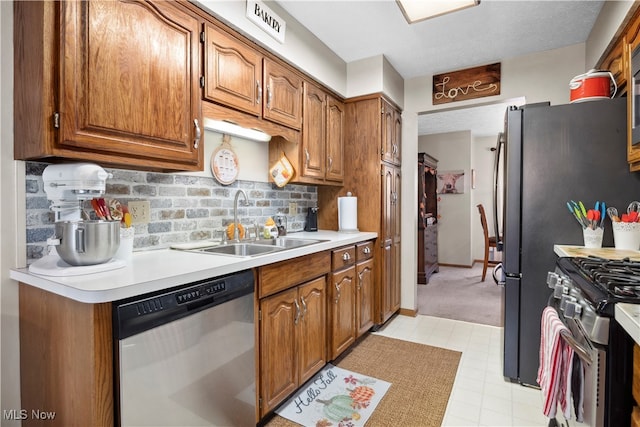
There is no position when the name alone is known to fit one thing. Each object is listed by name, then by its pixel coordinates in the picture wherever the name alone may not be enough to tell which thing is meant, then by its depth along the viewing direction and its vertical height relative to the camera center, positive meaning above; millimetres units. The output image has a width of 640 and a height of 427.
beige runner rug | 1765 -1159
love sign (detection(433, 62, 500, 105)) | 3025 +1210
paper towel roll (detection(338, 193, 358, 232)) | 2900 -51
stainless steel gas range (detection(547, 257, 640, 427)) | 908 -410
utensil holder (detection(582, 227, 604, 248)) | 1813 -172
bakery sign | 1899 +1181
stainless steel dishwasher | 1040 -559
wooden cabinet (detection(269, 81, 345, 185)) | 2506 +530
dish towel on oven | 1214 -648
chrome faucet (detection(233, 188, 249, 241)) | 2162 -104
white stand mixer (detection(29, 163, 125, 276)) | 1173 +60
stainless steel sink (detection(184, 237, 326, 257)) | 1938 -256
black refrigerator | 1862 +115
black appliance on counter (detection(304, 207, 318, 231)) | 3012 -128
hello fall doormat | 1744 -1148
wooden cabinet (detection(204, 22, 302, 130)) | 1729 +789
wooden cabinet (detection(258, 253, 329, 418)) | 1645 -712
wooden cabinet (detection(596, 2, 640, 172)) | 1653 +845
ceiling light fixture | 1886 +1213
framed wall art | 6117 +490
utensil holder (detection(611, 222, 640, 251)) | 1720 -152
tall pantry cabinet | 2947 +231
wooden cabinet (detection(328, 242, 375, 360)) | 2289 -702
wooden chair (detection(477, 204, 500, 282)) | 4914 -534
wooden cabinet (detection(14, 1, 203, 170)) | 1134 +506
